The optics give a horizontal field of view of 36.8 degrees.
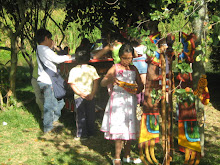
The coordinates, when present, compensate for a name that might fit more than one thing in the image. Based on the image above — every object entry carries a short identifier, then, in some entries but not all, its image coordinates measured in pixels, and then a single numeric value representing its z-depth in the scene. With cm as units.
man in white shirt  606
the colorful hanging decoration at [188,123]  430
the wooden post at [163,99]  392
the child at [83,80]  574
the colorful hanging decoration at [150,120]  442
